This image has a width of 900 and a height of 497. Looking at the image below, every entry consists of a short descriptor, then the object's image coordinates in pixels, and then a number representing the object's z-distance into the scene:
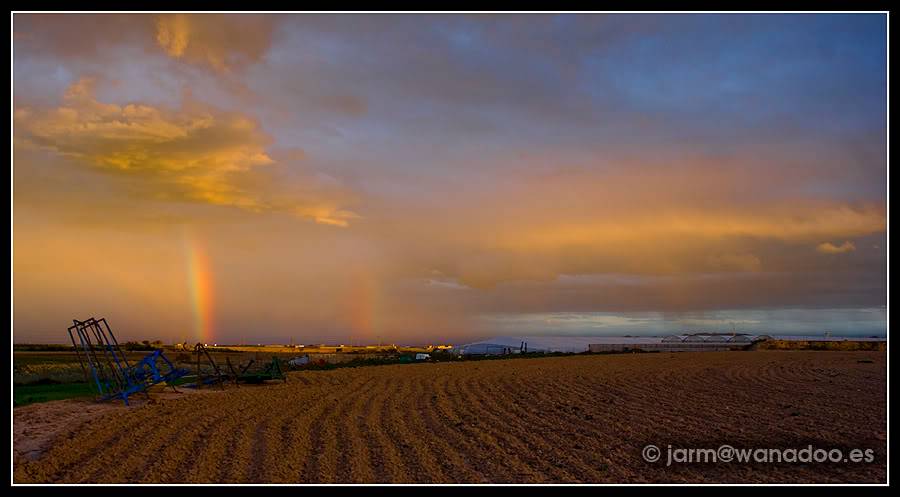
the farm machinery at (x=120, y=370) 15.51
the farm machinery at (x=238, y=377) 20.04
